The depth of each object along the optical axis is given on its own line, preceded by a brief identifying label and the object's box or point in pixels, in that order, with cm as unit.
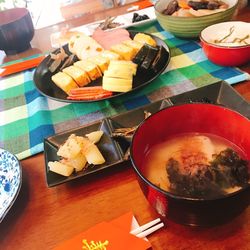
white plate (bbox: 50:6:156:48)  136
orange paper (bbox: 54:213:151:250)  52
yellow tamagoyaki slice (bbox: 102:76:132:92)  88
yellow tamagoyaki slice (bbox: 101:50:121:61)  102
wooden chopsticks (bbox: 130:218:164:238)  54
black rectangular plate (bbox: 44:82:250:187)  66
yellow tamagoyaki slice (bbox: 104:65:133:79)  90
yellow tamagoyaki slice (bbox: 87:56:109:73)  100
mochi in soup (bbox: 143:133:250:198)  48
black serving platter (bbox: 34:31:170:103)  92
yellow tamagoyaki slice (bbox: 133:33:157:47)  110
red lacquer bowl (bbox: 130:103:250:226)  42
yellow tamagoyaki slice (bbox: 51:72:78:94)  95
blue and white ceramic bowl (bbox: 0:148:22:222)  62
